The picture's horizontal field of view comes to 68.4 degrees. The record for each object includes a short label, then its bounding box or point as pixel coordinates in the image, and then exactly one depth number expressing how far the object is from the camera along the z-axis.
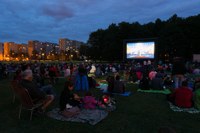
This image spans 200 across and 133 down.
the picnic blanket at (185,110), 4.95
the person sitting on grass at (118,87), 7.19
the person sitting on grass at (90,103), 5.04
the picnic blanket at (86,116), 4.13
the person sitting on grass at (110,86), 7.21
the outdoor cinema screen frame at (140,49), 21.26
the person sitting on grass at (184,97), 5.24
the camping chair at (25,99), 3.98
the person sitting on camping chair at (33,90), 4.26
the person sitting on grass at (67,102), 4.45
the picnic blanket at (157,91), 7.71
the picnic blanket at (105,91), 7.04
